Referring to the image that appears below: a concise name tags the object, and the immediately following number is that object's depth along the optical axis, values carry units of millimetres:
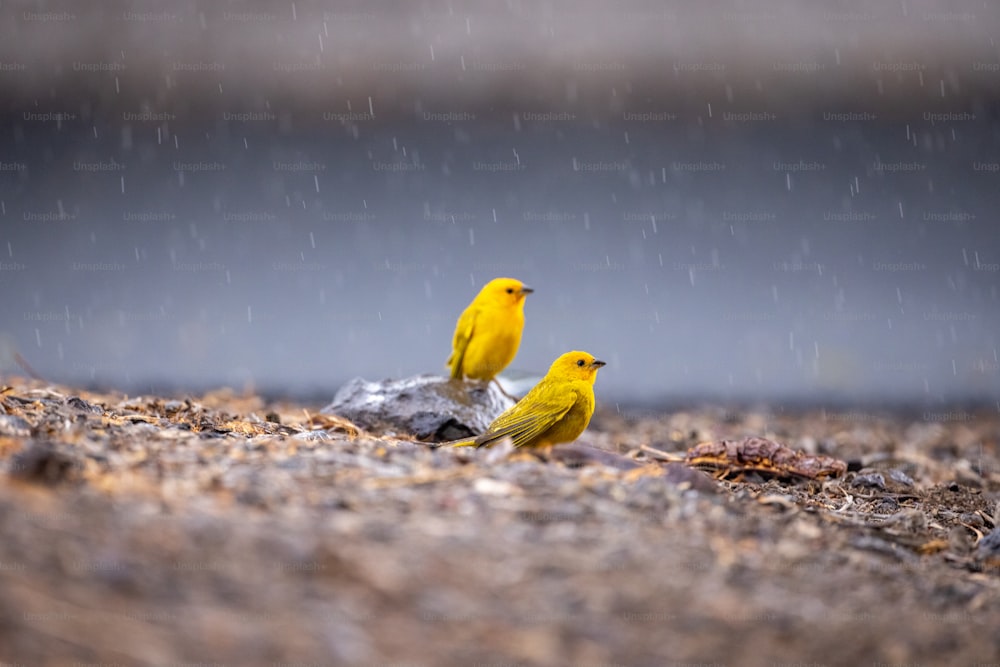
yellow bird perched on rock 10852
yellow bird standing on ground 7898
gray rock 9953
